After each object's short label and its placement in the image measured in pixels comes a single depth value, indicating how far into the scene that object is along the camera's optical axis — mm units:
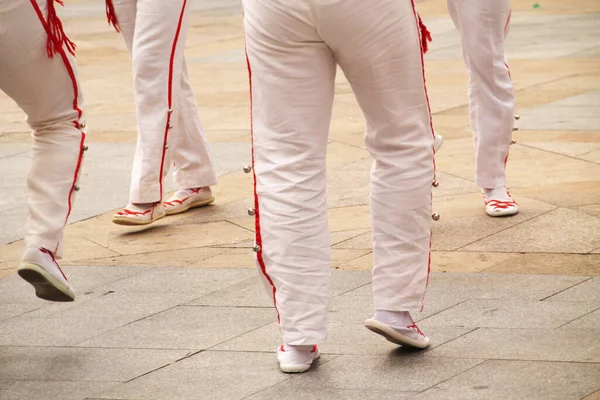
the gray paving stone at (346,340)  6102
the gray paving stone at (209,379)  5602
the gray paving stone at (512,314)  6287
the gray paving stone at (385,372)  5572
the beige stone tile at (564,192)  8883
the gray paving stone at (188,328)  6379
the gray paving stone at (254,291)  7006
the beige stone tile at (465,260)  7445
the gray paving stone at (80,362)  5977
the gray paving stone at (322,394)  5416
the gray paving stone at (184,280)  7372
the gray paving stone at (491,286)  6811
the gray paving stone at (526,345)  5742
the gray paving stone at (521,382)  5261
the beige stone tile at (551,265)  7207
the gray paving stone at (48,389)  5715
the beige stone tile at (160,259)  8018
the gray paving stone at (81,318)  6615
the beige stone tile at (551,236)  7762
